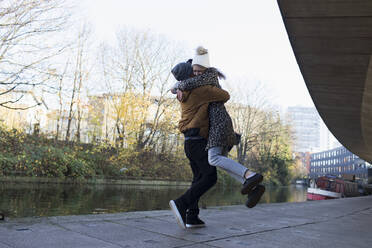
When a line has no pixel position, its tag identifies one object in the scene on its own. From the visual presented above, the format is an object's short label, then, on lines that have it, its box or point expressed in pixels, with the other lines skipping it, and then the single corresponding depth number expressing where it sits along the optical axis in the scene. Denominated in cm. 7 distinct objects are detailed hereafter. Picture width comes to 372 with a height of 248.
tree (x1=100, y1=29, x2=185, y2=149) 2122
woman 306
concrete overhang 530
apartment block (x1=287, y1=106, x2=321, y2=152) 18538
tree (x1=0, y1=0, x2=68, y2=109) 1207
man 334
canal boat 2308
